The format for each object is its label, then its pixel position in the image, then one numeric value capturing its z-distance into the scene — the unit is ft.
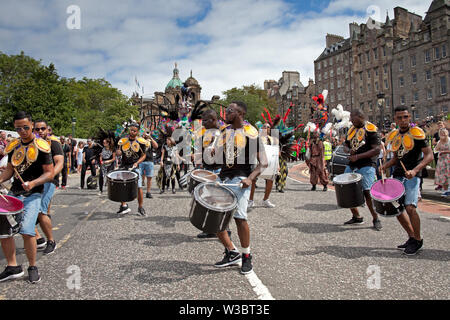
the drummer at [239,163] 13.30
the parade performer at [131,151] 25.21
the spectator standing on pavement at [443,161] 32.45
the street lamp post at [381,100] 64.85
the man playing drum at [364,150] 20.06
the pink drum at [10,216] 11.75
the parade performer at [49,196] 15.28
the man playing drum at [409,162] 15.53
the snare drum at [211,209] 11.98
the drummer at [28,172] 12.73
